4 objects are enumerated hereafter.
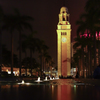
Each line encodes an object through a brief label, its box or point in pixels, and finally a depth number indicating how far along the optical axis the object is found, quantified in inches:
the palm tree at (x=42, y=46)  3296.8
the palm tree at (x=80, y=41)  2866.1
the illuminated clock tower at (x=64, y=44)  4864.7
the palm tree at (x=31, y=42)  3117.6
